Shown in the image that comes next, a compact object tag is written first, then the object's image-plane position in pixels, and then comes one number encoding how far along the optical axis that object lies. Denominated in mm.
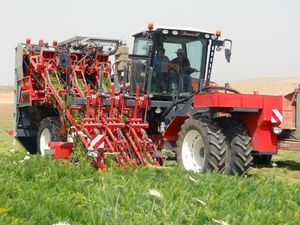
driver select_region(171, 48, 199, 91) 9766
